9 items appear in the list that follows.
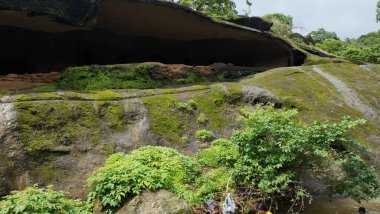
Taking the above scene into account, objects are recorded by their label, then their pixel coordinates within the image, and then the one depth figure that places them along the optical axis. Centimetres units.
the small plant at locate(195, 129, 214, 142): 845
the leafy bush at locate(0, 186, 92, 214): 513
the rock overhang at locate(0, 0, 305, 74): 931
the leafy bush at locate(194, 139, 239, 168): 716
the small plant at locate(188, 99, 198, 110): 910
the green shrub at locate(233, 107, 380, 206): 638
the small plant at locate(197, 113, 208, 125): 889
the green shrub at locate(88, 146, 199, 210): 578
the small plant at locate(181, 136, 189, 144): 830
